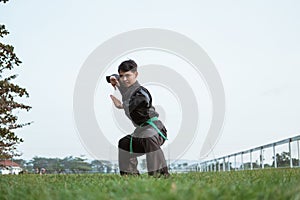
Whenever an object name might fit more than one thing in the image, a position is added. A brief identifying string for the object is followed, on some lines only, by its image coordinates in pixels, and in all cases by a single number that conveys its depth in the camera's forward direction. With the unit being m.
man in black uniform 5.62
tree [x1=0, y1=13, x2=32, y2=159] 11.22
